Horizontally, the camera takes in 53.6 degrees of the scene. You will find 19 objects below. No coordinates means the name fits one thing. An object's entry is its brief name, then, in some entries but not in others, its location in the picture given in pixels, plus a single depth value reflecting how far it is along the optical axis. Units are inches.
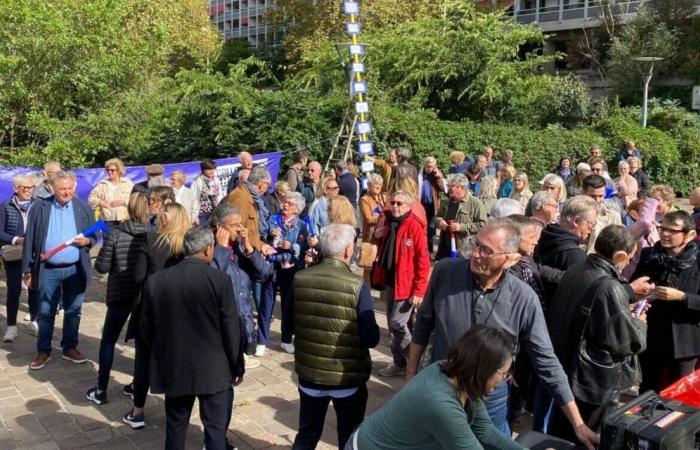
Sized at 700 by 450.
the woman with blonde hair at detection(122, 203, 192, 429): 186.7
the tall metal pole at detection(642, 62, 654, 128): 816.1
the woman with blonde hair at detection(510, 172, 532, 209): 323.3
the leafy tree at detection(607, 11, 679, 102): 1221.7
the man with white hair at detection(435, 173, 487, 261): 272.8
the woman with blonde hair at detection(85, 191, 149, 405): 209.8
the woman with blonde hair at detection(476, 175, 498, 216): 300.2
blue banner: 391.5
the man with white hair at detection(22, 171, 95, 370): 247.6
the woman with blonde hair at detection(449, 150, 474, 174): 435.5
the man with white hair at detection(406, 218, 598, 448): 135.0
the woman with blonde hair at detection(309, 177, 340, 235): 287.0
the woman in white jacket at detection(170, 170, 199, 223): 329.7
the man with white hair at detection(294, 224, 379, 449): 150.1
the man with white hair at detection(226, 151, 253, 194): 359.6
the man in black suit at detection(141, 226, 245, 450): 153.9
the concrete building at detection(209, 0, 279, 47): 3238.2
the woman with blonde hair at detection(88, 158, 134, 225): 321.4
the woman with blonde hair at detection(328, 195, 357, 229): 233.6
